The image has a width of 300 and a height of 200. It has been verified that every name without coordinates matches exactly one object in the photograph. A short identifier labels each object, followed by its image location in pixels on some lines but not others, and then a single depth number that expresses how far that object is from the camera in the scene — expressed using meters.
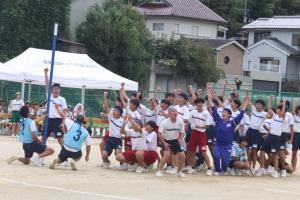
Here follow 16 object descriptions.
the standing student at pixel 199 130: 16.75
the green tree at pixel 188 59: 55.44
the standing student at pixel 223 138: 16.75
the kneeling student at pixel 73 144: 15.84
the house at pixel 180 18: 67.12
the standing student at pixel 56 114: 17.59
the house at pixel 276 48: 71.25
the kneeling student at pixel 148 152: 16.30
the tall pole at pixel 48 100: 17.38
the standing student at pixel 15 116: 26.66
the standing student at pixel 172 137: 16.00
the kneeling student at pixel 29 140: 15.83
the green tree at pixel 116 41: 50.88
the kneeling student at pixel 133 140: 16.39
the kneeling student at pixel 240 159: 17.11
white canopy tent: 26.30
